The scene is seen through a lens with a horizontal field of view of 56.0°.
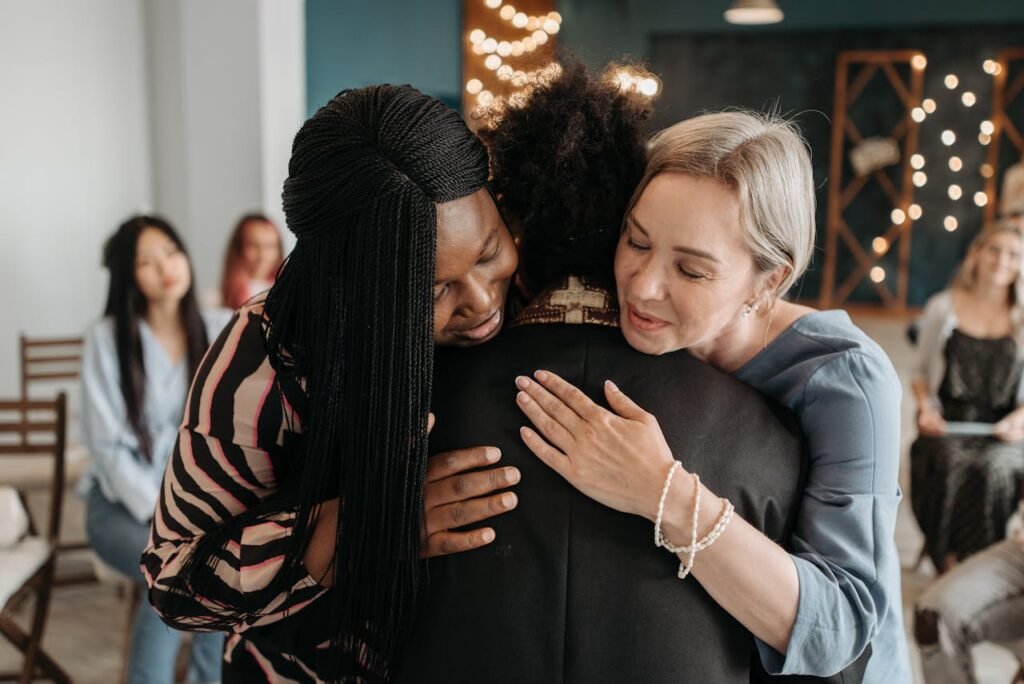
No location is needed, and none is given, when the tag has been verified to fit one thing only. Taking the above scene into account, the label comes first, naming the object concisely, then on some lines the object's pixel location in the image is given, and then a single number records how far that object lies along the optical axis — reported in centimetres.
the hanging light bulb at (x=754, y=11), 646
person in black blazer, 95
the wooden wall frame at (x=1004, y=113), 849
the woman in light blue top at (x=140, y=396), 270
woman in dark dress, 367
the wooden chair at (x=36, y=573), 260
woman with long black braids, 99
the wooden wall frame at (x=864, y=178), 868
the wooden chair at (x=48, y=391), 369
